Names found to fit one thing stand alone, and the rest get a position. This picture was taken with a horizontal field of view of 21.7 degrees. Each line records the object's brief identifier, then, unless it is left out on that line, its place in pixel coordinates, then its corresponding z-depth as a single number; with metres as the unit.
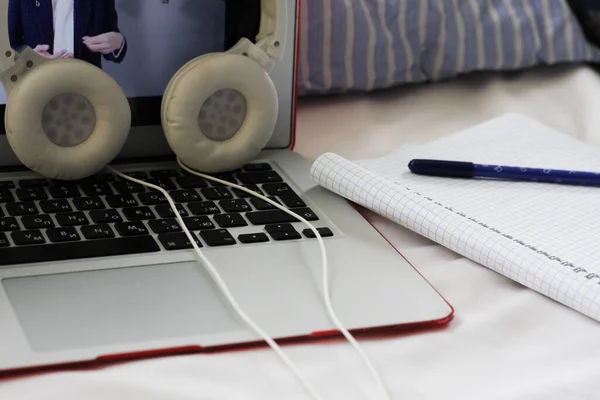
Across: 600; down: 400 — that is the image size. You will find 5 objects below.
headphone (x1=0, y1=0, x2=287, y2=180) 0.94
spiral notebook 0.88
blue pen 0.99
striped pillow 1.14
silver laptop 0.82
